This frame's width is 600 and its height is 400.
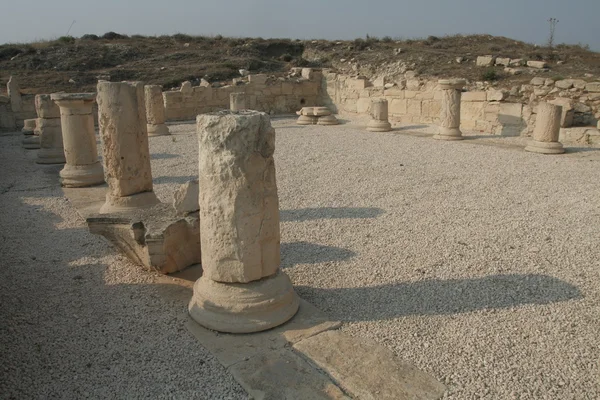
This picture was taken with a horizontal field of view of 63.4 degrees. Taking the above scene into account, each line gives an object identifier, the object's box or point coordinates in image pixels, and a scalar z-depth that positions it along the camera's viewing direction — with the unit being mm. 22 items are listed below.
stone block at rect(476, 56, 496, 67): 17953
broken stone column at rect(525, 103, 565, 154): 11414
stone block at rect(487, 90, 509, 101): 14454
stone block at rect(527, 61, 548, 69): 16572
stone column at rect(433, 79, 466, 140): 13625
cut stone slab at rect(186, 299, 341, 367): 3758
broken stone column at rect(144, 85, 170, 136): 15461
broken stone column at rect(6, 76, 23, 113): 16681
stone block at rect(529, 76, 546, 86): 14473
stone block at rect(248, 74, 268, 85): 20078
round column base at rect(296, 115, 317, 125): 17766
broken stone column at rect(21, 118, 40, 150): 13703
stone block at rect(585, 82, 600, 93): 13298
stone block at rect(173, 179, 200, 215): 5578
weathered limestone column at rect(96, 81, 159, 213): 6543
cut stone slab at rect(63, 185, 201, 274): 5129
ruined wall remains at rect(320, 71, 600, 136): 13422
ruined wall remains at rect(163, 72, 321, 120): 18797
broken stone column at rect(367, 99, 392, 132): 15547
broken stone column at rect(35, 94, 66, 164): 10909
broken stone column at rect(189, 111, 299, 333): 4000
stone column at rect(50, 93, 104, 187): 8664
